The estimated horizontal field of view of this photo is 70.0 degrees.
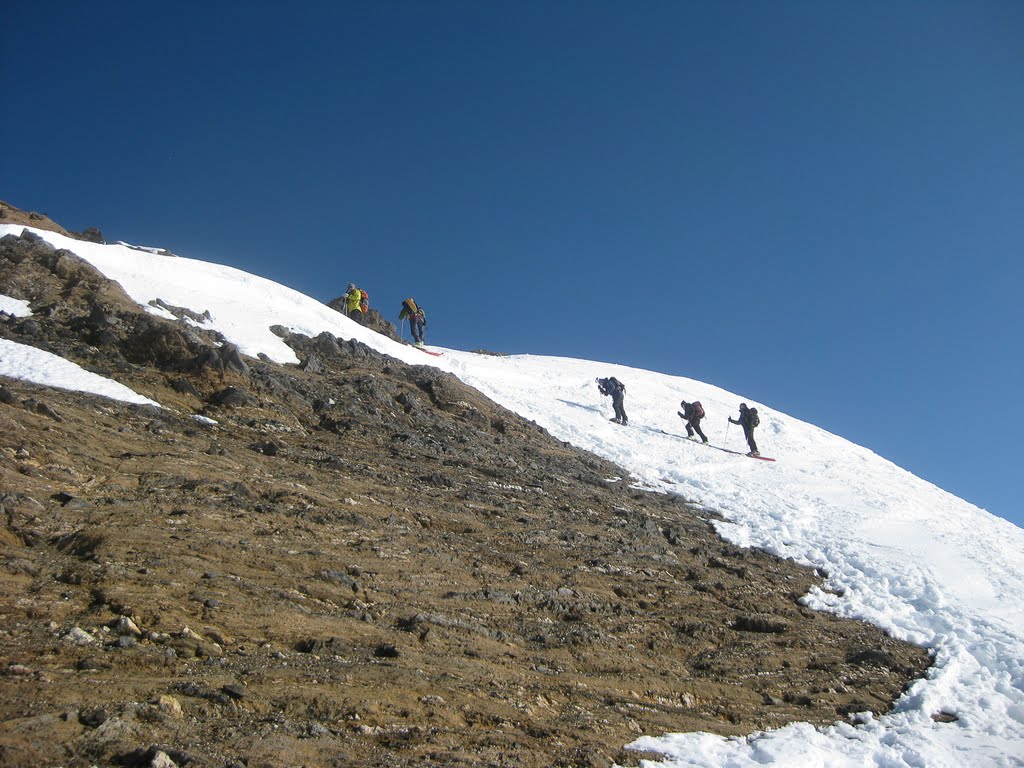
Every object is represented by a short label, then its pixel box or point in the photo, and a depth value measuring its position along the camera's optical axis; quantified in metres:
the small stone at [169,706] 5.24
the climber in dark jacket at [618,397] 27.53
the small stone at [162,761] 4.61
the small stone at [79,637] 5.90
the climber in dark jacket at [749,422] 26.31
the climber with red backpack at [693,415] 26.66
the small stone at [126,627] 6.19
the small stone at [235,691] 5.64
